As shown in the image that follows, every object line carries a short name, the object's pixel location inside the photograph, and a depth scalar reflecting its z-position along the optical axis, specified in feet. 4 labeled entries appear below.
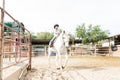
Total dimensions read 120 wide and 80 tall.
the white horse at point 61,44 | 13.52
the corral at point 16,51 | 6.06
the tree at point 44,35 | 96.87
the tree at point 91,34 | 54.85
